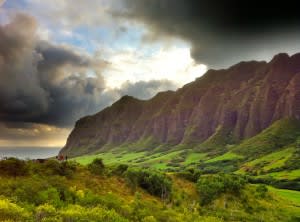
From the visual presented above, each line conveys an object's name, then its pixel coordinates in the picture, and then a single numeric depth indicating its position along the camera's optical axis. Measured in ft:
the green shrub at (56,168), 342.66
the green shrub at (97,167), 402.44
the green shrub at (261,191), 506.89
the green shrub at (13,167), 318.45
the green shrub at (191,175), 529.45
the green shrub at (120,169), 450.91
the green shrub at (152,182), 418.10
